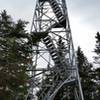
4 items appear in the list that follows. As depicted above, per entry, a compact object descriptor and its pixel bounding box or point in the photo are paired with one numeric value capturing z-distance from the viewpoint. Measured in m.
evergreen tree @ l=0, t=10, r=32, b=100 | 12.55
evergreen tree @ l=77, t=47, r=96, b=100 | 31.27
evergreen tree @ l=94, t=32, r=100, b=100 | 30.77
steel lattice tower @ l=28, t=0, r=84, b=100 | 15.80
